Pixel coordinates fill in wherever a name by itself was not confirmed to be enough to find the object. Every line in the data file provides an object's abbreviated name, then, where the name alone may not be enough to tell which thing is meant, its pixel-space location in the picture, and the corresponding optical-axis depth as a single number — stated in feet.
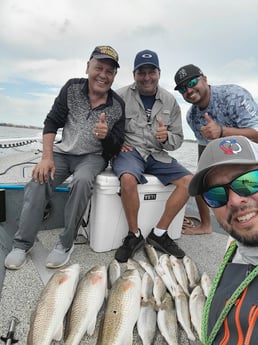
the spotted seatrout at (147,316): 5.59
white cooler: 8.59
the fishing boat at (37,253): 5.88
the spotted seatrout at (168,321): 5.59
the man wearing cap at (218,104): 8.98
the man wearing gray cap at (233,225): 3.42
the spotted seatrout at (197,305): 6.04
